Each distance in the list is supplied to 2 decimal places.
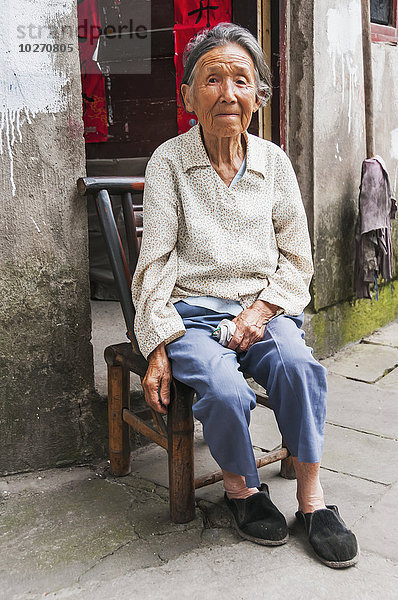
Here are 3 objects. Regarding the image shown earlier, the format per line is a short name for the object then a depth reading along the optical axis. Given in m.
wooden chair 2.21
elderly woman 2.08
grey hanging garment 3.95
